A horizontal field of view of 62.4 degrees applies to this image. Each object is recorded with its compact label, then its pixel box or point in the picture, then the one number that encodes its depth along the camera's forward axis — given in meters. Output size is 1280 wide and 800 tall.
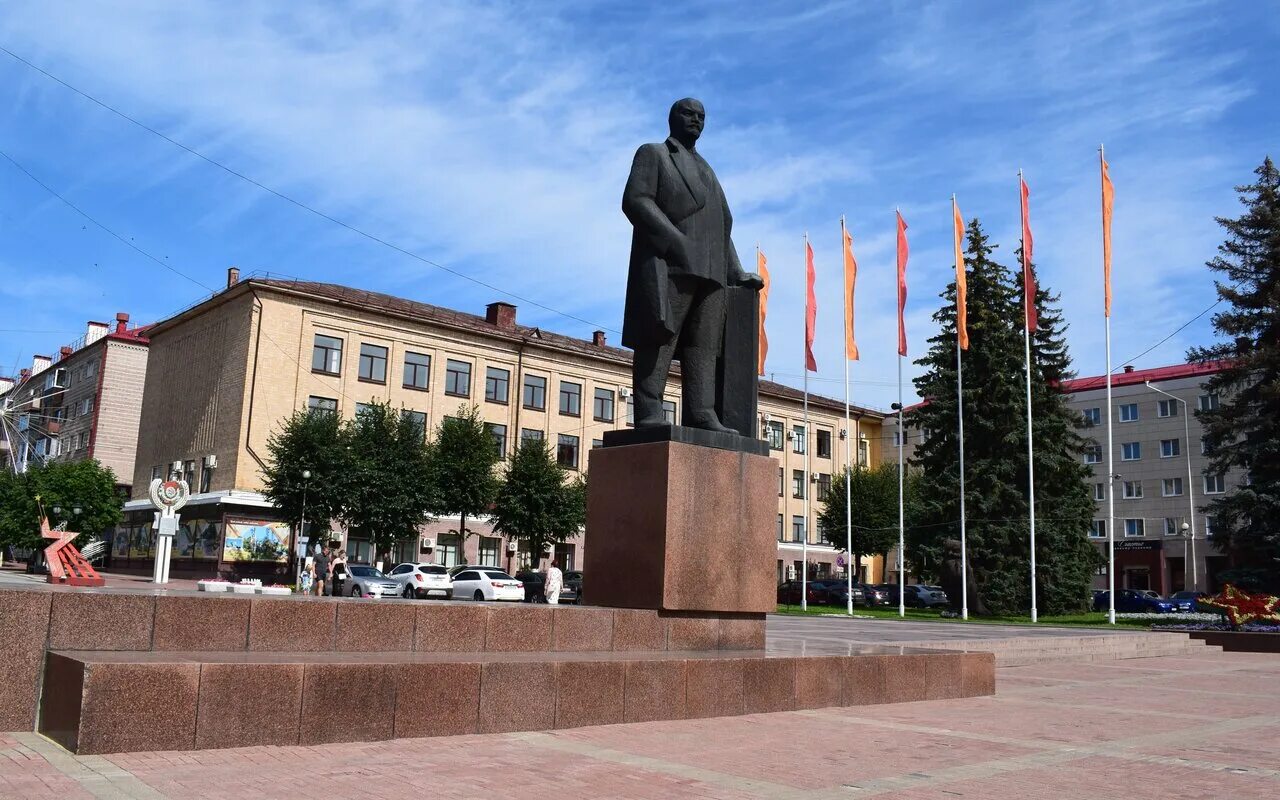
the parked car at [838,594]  48.84
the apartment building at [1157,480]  55.28
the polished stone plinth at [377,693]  5.71
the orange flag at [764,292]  29.74
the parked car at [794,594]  47.84
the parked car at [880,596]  49.44
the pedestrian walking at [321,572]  28.42
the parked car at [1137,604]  43.91
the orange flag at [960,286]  31.11
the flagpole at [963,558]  33.22
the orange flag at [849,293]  32.34
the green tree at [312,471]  38.72
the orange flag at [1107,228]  27.78
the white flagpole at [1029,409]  29.90
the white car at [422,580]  32.88
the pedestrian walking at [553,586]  21.41
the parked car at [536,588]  35.44
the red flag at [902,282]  31.94
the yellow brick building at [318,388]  42.28
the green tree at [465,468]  42.81
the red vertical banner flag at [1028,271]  29.69
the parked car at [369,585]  30.58
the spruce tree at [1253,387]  30.14
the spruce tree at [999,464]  36.47
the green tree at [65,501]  45.91
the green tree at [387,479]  39.56
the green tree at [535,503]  43.72
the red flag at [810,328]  33.88
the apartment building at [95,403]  57.69
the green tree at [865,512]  54.97
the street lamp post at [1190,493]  53.39
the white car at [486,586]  31.69
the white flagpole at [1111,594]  29.07
